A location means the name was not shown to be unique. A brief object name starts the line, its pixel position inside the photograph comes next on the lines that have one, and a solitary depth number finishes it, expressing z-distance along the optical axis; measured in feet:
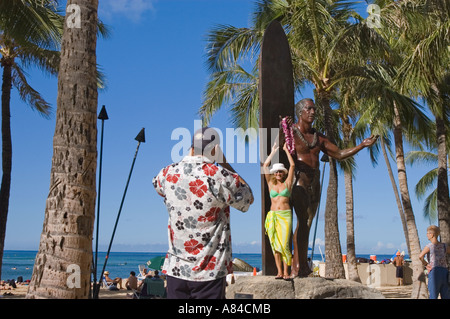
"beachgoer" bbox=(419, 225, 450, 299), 24.91
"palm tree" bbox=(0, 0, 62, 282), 42.88
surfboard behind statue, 22.75
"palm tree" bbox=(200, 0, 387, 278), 47.67
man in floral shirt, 11.14
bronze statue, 22.04
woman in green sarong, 20.36
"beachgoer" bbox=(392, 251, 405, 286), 70.14
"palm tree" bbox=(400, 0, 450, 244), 43.34
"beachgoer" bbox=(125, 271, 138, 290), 59.52
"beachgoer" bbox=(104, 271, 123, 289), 75.00
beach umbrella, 62.85
